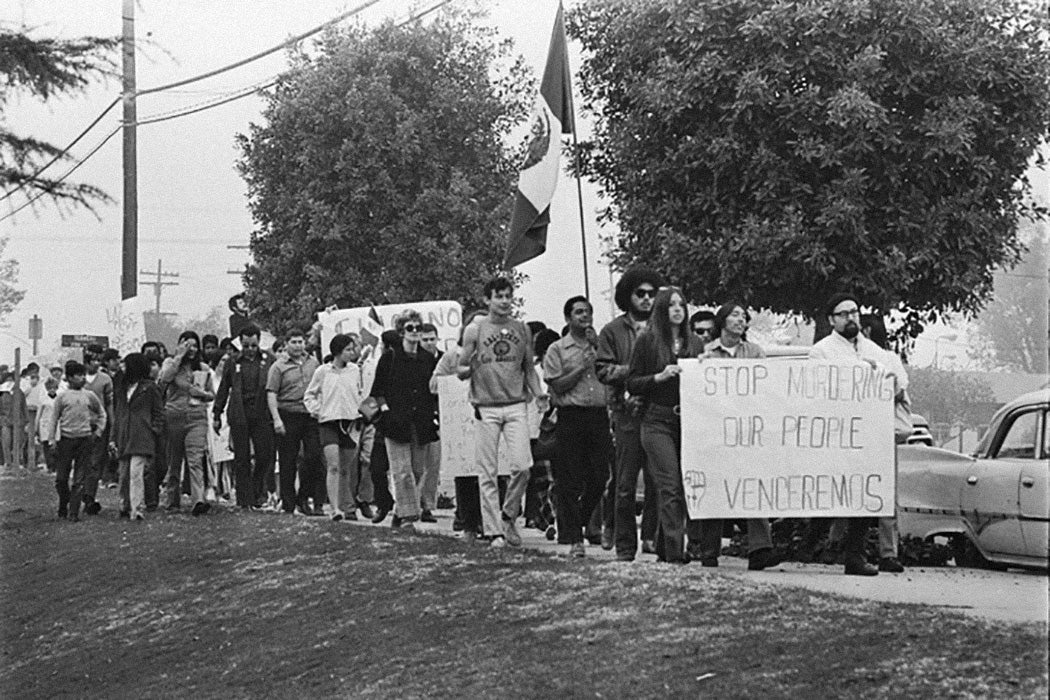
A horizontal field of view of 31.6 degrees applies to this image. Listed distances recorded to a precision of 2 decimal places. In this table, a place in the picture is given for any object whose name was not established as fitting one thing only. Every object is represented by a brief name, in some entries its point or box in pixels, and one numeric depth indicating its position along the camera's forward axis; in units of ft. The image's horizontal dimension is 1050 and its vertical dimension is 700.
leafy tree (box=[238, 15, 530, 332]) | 109.09
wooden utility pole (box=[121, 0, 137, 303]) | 88.99
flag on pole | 48.91
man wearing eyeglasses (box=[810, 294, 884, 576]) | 37.42
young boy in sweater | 61.31
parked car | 39.65
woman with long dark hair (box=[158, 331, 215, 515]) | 58.80
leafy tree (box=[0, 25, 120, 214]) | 42.42
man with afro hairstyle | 38.42
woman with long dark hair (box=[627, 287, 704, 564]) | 37.27
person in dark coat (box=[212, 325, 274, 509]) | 58.23
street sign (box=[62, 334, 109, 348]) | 113.30
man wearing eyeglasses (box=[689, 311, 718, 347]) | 42.75
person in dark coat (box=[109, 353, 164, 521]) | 58.65
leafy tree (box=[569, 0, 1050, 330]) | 71.77
